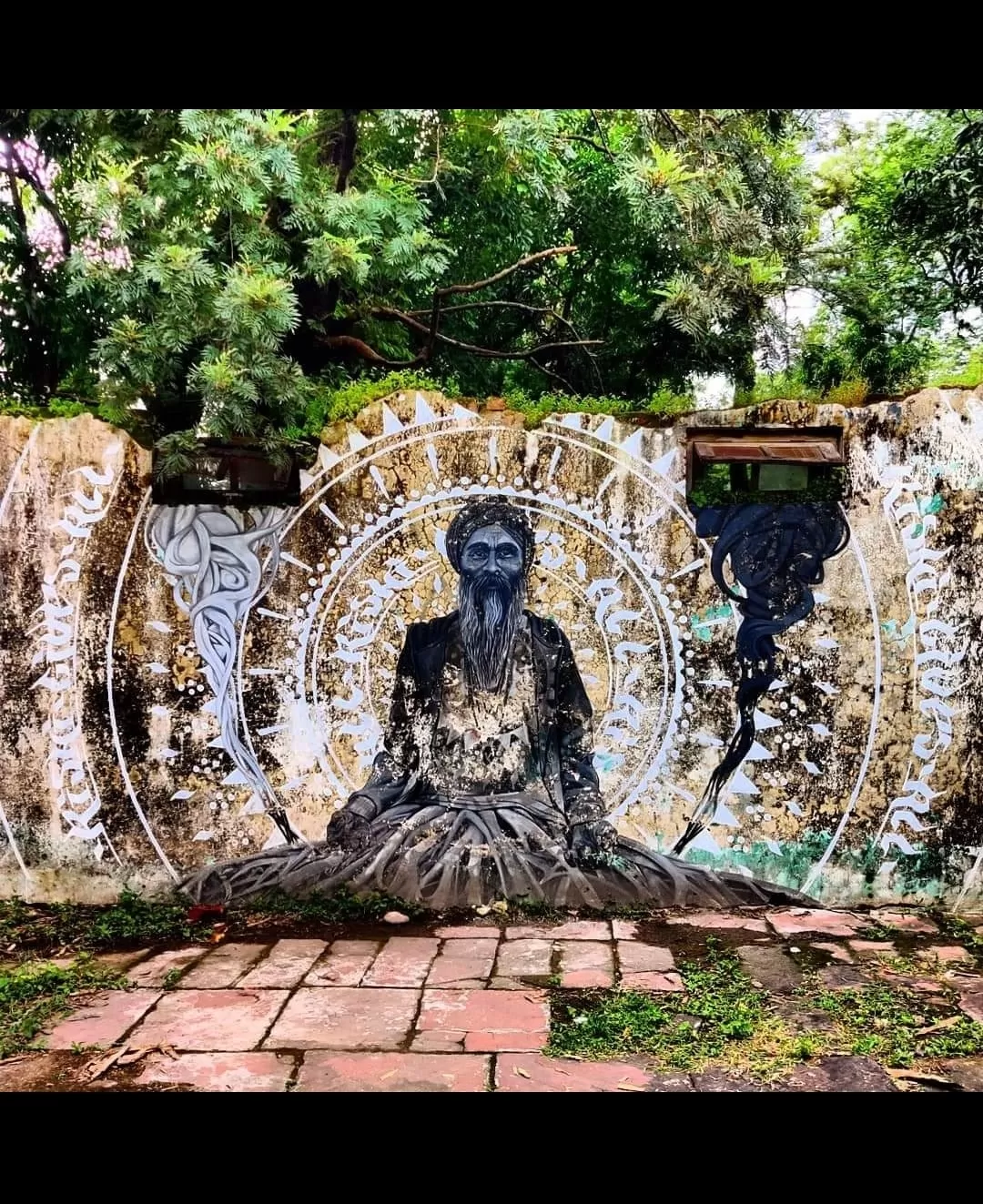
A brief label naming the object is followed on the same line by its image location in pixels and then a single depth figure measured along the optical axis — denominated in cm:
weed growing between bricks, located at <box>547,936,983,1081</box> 359
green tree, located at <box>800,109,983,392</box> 657
